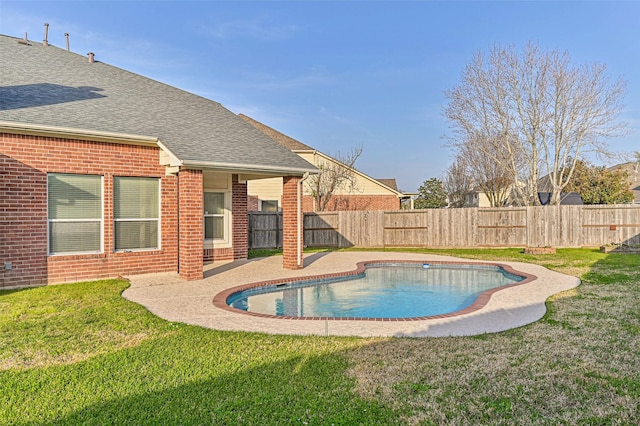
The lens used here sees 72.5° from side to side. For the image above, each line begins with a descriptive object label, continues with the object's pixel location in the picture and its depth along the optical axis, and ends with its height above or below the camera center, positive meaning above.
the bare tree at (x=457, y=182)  32.62 +2.79
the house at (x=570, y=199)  34.94 +1.56
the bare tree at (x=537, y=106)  19.72 +5.27
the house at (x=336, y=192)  24.80 +1.71
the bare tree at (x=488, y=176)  29.11 +2.87
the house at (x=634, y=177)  37.16 +3.85
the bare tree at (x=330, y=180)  26.99 +2.44
